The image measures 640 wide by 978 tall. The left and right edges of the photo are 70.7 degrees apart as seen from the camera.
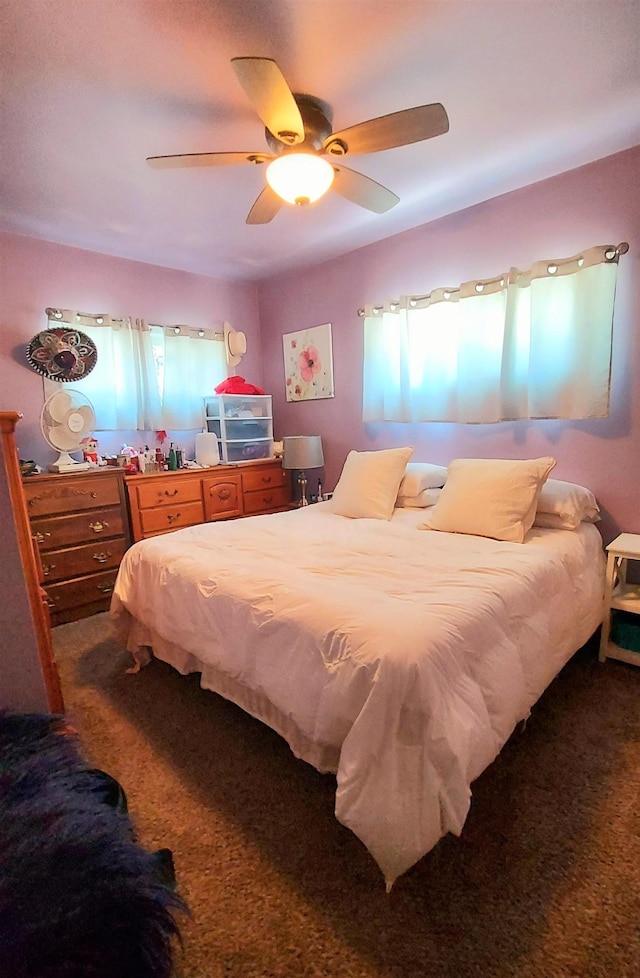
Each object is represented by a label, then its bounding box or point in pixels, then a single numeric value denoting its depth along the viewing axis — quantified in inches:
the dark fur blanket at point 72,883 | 28.1
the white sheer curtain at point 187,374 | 143.9
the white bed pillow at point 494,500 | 84.9
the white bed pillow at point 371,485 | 107.7
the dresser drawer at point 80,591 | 111.6
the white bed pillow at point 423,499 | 110.7
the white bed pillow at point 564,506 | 89.2
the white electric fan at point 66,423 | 113.2
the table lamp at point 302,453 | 144.0
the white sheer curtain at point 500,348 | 93.2
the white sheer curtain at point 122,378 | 129.0
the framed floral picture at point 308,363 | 149.1
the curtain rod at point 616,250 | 89.4
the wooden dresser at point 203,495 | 126.4
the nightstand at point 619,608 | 83.5
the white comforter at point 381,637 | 43.7
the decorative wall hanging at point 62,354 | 115.9
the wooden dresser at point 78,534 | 109.1
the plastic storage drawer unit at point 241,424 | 148.9
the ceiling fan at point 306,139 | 55.7
